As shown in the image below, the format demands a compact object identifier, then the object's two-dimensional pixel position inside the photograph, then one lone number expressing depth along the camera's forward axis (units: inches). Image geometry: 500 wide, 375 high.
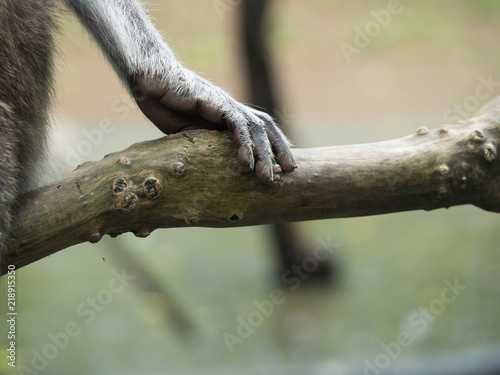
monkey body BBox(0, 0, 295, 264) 212.2
